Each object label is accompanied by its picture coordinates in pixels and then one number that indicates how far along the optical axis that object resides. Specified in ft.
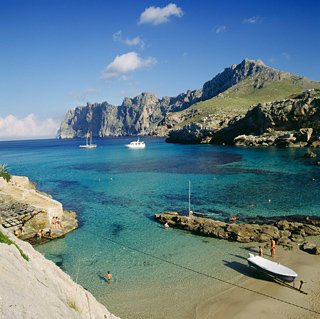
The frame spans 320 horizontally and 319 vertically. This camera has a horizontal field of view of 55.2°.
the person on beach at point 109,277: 78.55
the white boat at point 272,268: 73.46
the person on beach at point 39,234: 108.87
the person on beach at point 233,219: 121.75
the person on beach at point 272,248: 89.72
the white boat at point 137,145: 565.86
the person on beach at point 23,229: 108.99
